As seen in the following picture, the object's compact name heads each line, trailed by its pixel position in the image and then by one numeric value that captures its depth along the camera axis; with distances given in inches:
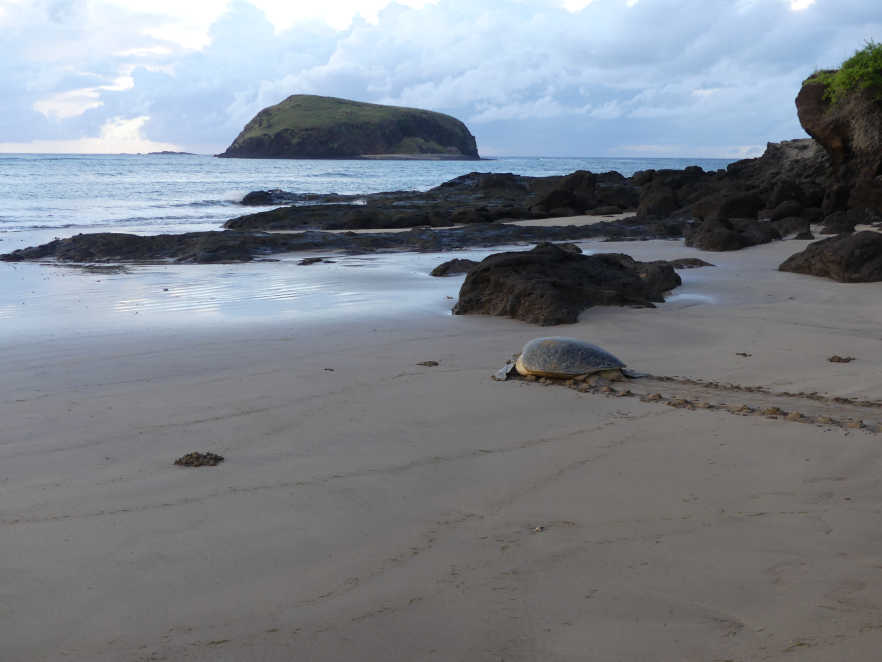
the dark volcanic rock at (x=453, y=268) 481.7
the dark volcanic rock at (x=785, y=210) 764.1
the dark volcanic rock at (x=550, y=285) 340.5
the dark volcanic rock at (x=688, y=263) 496.1
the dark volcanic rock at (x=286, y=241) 588.4
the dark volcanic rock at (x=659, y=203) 887.7
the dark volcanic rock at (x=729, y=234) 589.6
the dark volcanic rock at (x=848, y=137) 729.0
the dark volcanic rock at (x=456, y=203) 832.9
